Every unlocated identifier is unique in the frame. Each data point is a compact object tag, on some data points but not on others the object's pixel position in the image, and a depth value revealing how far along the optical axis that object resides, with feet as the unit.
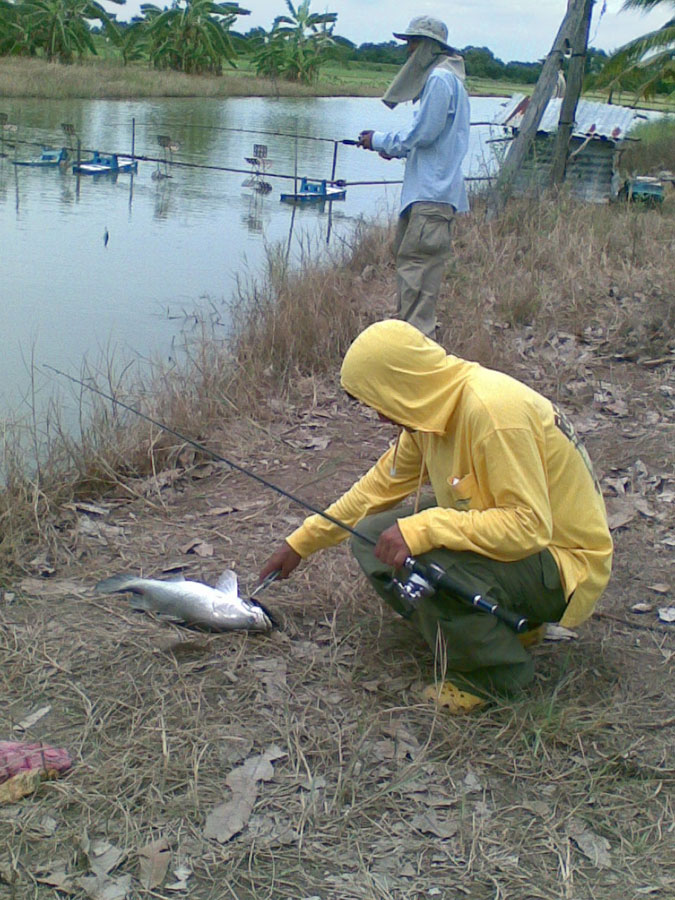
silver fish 11.57
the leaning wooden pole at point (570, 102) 34.58
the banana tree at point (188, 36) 155.00
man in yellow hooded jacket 9.28
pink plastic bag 9.14
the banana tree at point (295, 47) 168.96
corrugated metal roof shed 44.75
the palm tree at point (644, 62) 73.20
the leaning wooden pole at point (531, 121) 32.42
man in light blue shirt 20.59
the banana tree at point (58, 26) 144.77
